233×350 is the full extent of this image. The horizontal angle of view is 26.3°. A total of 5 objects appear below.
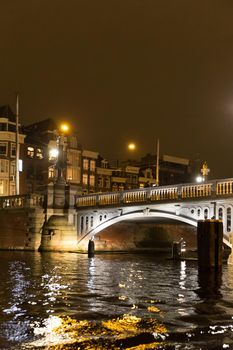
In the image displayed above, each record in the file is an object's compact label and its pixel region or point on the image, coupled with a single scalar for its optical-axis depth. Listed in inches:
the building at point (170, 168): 3725.4
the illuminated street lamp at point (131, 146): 1825.8
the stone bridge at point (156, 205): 1098.7
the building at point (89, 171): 3034.0
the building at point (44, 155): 2805.4
